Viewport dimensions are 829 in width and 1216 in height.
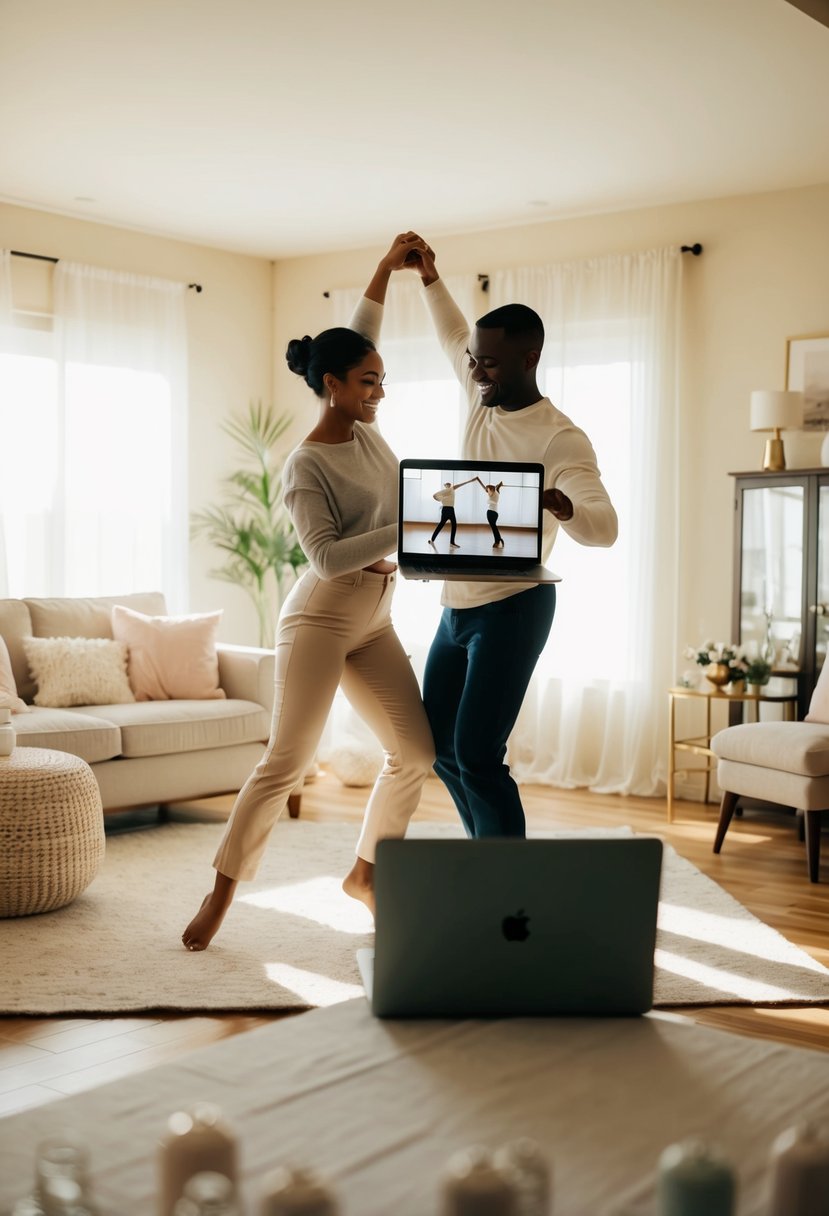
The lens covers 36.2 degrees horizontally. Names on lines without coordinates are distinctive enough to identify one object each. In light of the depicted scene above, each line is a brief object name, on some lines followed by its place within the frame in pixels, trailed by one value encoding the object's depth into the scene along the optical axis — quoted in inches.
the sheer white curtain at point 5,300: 224.5
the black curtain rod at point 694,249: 223.1
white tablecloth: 41.4
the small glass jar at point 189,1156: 36.7
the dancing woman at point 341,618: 116.9
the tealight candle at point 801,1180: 35.5
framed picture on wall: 210.8
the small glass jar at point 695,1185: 35.3
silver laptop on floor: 59.0
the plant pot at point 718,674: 200.8
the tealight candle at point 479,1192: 34.1
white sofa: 181.9
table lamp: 205.5
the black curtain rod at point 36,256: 229.8
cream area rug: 120.6
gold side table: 200.7
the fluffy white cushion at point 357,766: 235.3
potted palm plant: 259.9
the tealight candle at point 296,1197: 33.5
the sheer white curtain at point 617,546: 227.9
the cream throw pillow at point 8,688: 181.6
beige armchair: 172.2
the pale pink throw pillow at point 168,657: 205.2
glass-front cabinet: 200.8
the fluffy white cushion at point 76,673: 194.1
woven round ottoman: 142.0
